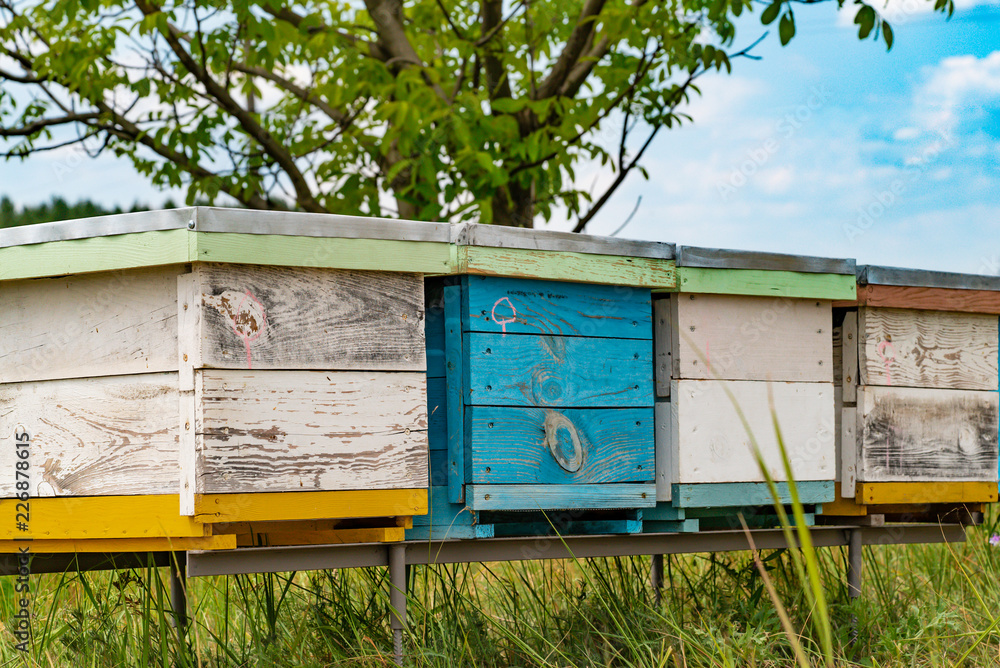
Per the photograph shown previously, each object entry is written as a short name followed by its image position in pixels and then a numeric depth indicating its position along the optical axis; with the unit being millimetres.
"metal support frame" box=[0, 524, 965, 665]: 5000
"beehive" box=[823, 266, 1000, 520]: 6637
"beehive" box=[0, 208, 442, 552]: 4668
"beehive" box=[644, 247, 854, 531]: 5898
